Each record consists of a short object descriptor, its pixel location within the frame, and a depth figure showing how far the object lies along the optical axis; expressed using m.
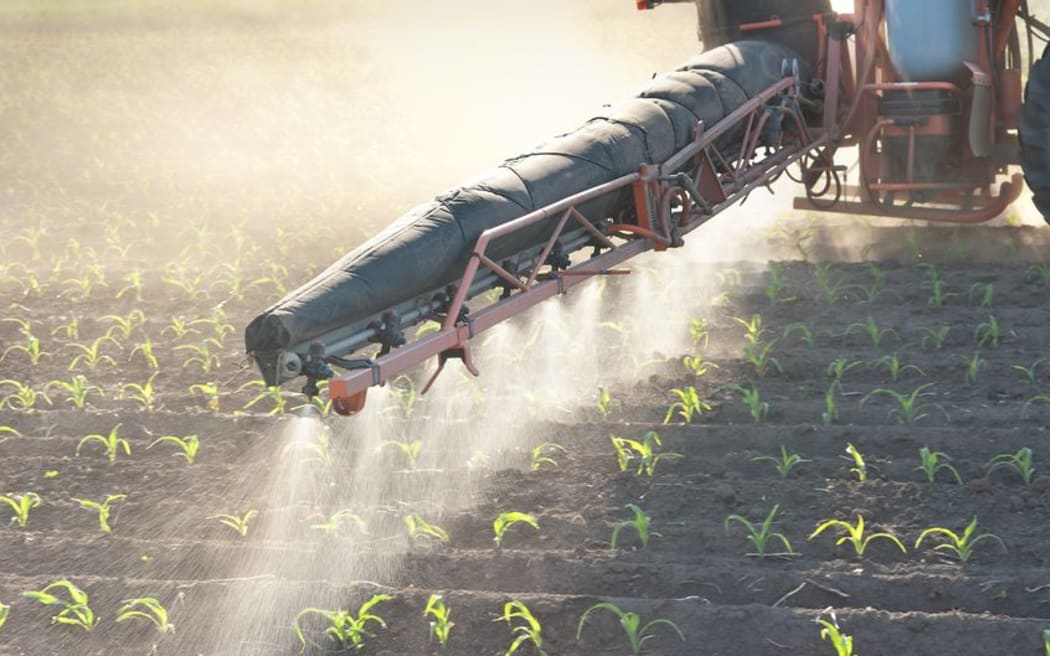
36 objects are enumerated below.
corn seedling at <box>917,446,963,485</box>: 12.65
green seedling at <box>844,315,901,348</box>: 16.73
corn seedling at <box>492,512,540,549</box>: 12.06
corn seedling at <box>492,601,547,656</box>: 10.34
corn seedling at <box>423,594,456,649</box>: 10.57
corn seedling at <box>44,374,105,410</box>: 16.42
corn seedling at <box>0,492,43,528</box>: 13.30
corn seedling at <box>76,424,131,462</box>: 14.64
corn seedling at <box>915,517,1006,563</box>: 11.18
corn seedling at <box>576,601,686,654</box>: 10.24
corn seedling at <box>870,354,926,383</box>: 15.52
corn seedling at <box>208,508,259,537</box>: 12.63
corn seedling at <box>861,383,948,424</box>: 14.04
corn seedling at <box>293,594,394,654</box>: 10.73
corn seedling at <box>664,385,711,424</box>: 14.70
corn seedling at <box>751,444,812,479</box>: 13.00
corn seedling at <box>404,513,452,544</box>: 12.24
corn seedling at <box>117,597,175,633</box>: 11.10
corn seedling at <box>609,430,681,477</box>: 13.43
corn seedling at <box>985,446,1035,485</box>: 12.54
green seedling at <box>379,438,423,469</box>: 14.04
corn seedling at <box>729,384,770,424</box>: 14.51
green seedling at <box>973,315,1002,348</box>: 16.50
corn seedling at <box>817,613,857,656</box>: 9.73
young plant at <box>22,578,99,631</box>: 11.18
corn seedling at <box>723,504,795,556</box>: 11.47
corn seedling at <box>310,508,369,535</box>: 12.41
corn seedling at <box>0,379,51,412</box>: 16.45
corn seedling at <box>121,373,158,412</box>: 16.20
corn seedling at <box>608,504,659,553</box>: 11.91
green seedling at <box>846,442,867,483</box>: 12.75
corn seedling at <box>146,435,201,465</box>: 14.50
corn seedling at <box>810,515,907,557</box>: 11.36
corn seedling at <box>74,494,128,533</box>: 12.99
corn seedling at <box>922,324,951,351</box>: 16.59
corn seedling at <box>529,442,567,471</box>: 13.75
